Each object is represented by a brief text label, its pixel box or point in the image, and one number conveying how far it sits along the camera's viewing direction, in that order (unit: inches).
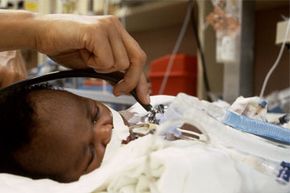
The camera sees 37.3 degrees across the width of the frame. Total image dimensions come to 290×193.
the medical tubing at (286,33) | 47.9
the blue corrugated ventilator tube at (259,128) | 25.5
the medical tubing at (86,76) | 31.0
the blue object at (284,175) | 21.9
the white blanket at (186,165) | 20.3
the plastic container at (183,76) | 74.4
